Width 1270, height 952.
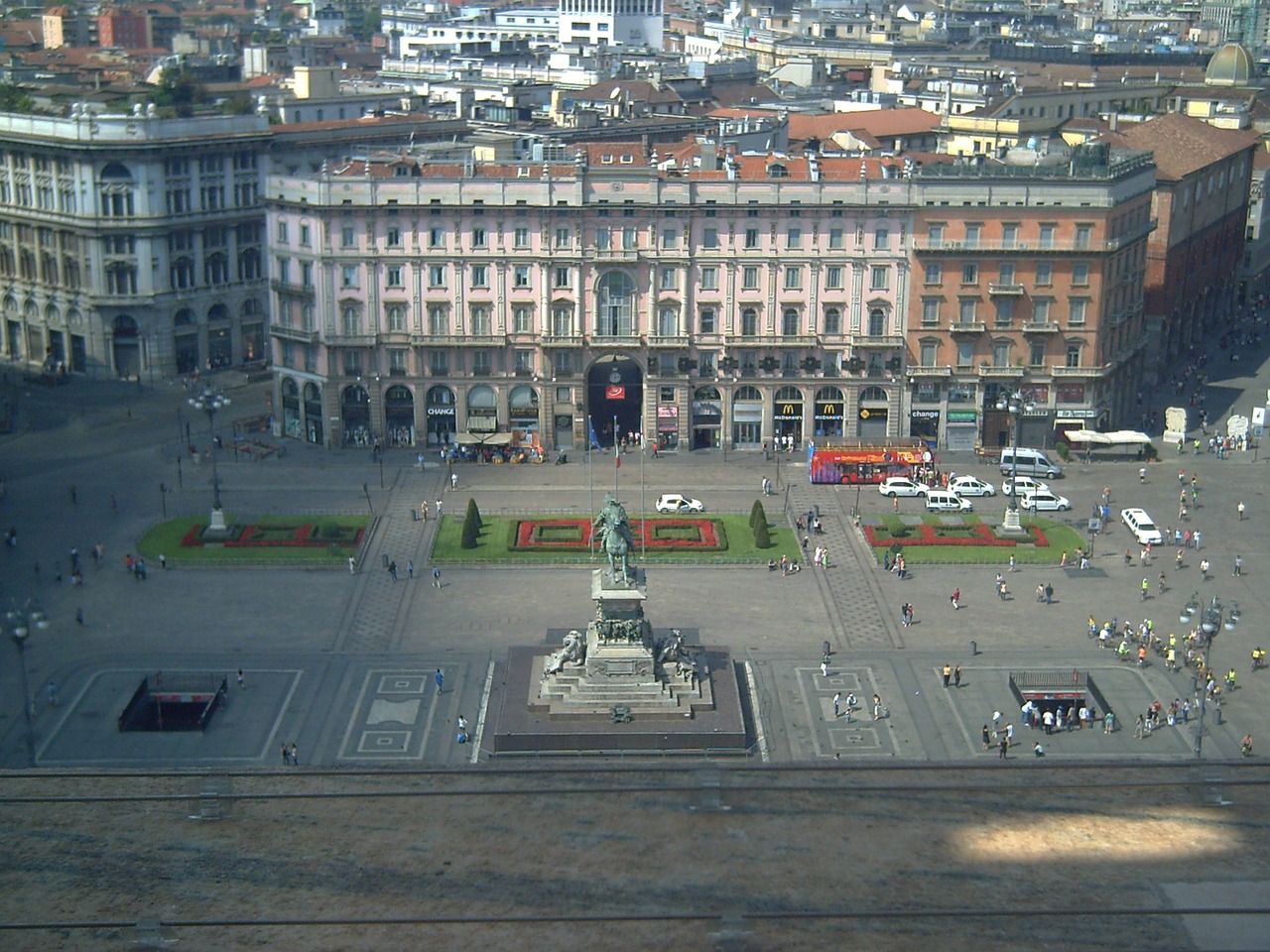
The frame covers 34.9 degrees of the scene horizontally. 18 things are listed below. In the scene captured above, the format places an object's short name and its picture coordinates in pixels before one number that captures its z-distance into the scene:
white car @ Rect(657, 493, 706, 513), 108.38
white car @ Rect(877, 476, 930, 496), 112.19
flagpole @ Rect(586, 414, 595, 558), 100.50
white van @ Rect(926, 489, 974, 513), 109.12
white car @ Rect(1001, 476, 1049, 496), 109.81
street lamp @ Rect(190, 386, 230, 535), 103.19
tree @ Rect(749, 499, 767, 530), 102.25
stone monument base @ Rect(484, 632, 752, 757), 76.94
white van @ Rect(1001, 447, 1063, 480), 115.31
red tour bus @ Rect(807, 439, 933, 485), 114.00
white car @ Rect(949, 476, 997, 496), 111.69
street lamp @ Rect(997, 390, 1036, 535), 104.31
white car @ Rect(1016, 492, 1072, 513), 108.88
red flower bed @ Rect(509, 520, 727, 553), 101.44
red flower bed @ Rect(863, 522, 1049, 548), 102.69
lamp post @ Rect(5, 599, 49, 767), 72.62
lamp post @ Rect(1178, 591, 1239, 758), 73.94
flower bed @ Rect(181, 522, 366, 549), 101.88
